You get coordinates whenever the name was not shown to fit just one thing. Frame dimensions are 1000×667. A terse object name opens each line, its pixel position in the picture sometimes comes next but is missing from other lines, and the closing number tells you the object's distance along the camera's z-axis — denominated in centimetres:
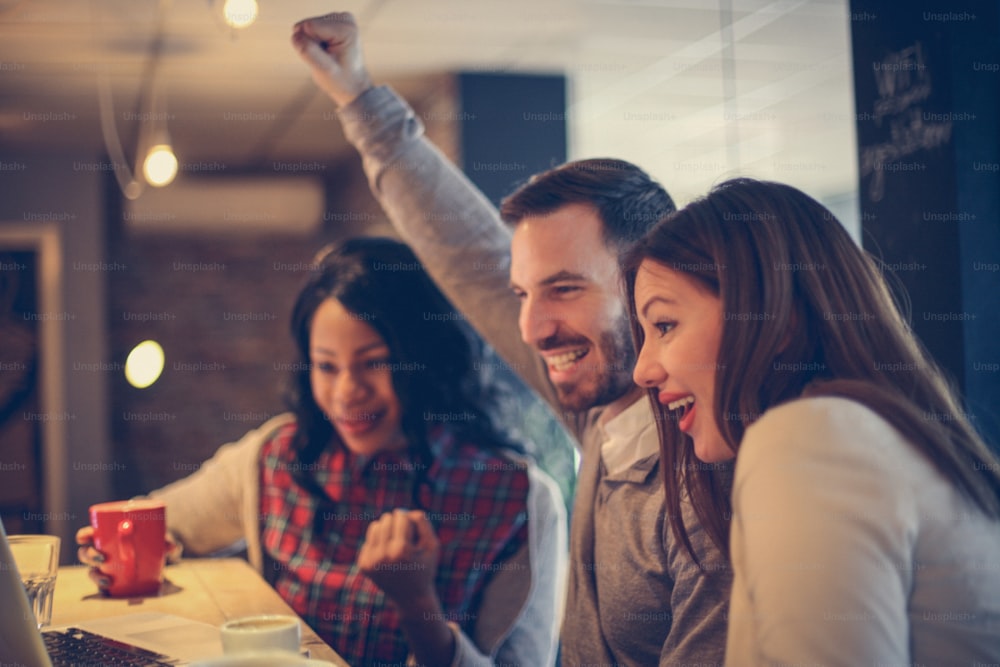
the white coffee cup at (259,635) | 99
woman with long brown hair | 81
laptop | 97
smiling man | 138
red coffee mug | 165
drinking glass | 140
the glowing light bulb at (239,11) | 263
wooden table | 154
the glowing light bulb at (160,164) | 396
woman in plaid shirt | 196
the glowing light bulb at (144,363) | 229
